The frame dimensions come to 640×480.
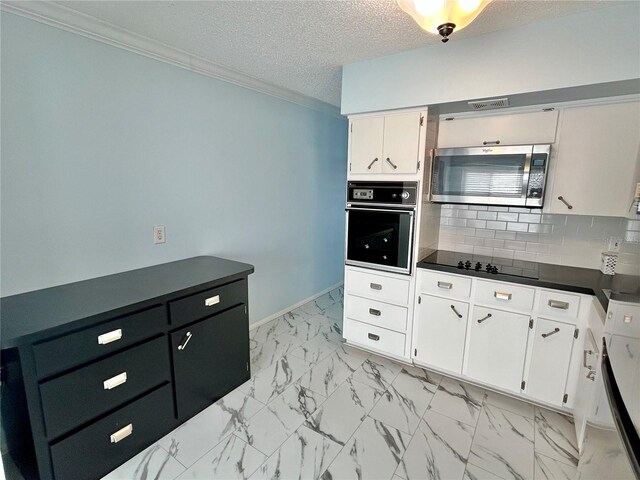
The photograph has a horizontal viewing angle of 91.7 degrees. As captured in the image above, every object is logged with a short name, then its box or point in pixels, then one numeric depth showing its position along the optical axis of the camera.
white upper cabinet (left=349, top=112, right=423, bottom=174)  2.32
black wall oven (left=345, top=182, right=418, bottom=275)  2.38
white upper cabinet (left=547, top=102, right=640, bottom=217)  1.93
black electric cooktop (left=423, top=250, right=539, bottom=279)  2.18
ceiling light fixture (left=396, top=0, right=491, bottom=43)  1.22
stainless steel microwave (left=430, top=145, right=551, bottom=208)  2.09
